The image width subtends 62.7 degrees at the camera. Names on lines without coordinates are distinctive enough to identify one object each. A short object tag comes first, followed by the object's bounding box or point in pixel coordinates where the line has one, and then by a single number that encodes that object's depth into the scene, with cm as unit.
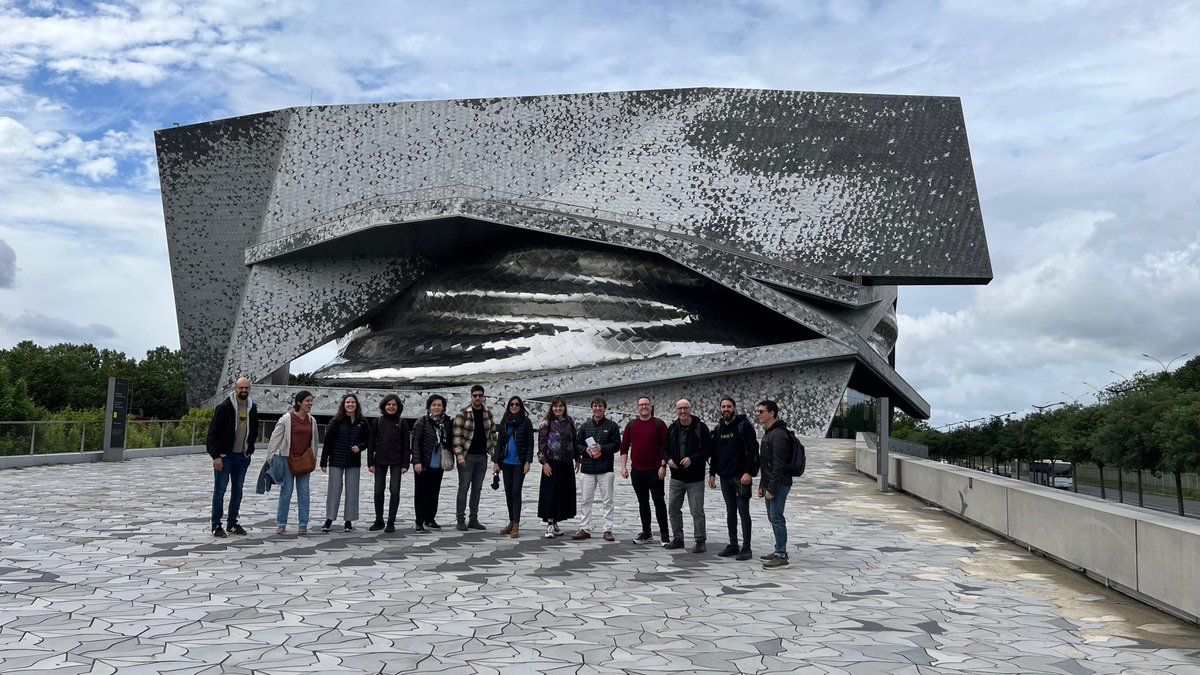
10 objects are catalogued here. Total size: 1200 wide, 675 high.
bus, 4787
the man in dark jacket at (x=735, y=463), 956
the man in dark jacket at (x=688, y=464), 992
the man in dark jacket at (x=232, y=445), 1016
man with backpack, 912
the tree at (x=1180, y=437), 2973
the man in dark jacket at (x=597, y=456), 1070
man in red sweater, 1051
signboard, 2142
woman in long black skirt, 1077
